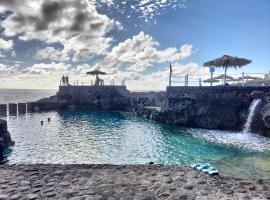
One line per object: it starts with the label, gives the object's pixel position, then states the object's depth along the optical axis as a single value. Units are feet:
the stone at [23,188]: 25.66
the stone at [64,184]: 27.00
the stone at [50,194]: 24.61
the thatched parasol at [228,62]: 86.52
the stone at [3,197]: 23.78
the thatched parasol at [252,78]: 104.00
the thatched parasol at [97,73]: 153.84
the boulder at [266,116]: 67.72
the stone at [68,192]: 24.77
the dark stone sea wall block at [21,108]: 134.82
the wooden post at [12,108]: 131.88
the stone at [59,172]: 30.54
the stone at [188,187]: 26.13
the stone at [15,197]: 23.84
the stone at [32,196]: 23.94
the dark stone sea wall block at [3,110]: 124.47
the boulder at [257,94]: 76.72
